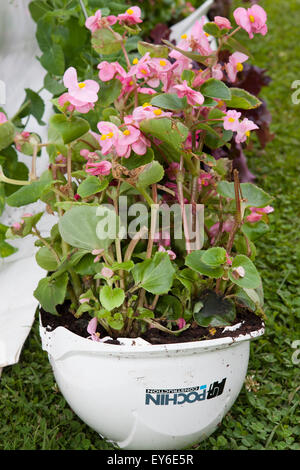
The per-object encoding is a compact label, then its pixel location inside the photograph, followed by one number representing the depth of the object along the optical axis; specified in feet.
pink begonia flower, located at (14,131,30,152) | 3.17
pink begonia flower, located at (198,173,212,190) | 3.14
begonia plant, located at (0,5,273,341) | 2.76
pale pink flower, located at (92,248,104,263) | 2.78
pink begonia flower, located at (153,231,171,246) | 3.08
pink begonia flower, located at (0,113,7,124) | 3.19
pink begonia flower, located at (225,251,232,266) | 2.77
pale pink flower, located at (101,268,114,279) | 2.79
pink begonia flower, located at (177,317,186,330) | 2.97
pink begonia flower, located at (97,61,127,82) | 2.95
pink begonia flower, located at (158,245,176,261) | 2.98
